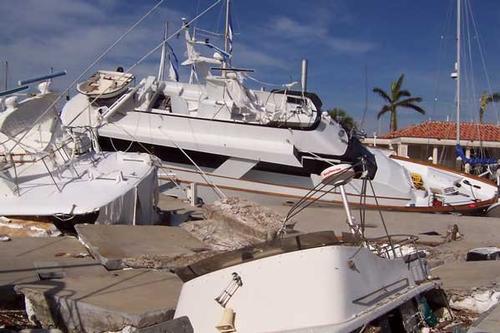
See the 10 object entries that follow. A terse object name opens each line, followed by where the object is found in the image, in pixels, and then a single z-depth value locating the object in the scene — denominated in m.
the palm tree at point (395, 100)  51.91
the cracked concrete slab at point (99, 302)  5.30
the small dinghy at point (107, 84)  17.02
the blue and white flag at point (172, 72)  20.06
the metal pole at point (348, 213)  5.05
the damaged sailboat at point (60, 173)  10.05
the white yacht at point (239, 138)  17.42
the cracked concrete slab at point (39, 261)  6.56
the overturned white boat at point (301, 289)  4.31
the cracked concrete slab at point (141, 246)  7.79
